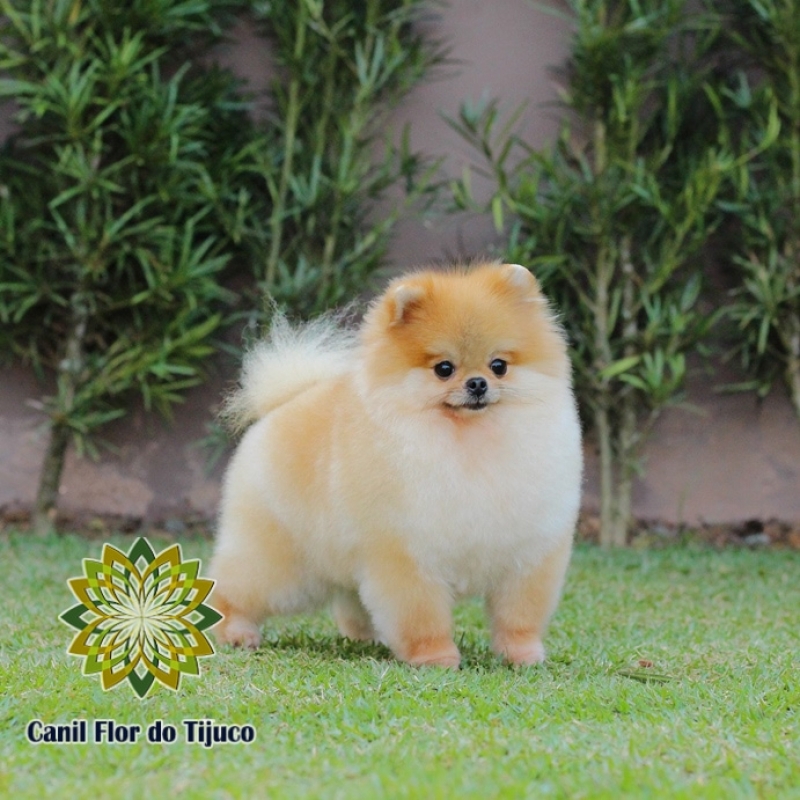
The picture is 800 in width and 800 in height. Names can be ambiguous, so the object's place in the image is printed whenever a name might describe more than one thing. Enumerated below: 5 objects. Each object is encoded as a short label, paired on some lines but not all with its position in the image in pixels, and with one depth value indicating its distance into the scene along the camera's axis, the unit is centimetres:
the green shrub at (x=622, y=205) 507
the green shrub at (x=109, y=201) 500
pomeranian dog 261
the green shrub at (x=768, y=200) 506
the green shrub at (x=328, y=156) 526
